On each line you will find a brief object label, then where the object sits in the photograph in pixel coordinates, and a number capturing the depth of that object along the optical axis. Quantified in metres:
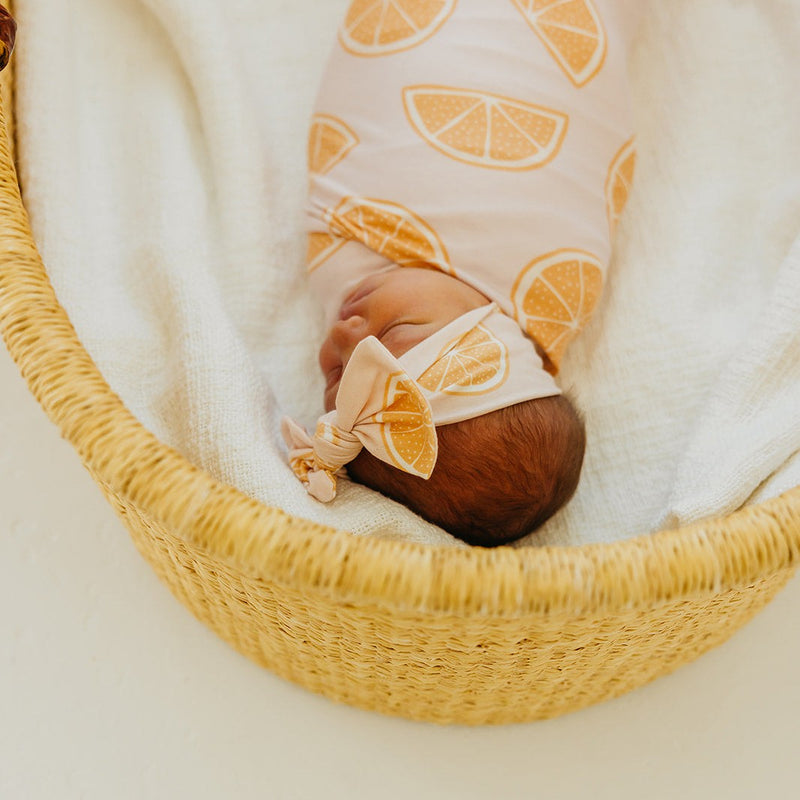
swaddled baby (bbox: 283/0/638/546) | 0.78
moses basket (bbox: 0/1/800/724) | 0.57
